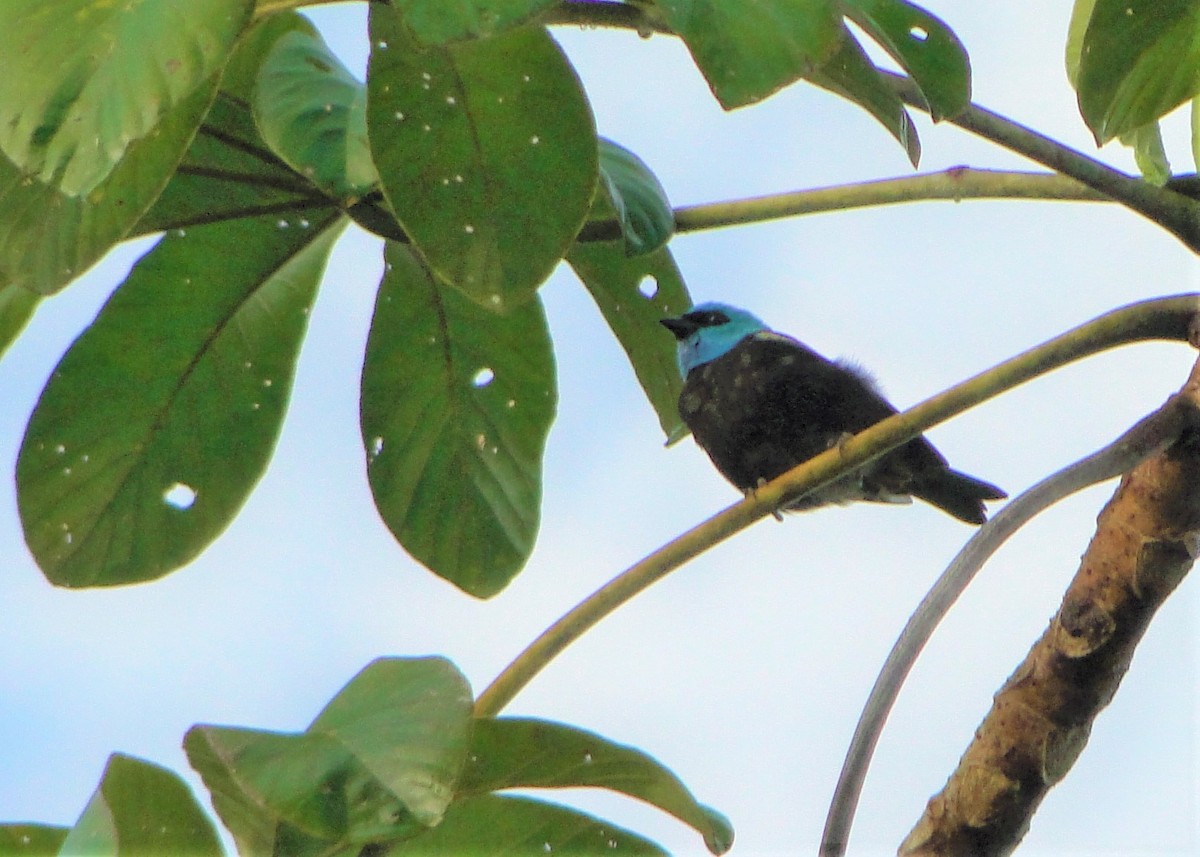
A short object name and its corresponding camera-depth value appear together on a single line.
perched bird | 7.69
